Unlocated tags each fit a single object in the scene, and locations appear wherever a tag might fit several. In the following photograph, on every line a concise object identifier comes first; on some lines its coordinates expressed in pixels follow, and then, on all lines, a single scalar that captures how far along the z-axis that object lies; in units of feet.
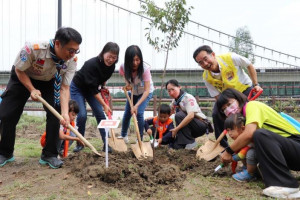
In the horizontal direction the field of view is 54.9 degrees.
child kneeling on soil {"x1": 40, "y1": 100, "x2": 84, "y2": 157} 12.52
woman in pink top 12.38
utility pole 25.82
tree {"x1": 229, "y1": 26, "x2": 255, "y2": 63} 86.54
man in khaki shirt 9.76
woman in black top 12.59
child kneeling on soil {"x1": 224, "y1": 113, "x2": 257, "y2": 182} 8.82
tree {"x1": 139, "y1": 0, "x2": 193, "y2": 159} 10.66
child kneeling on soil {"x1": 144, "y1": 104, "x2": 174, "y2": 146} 15.28
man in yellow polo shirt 11.73
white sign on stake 8.94
